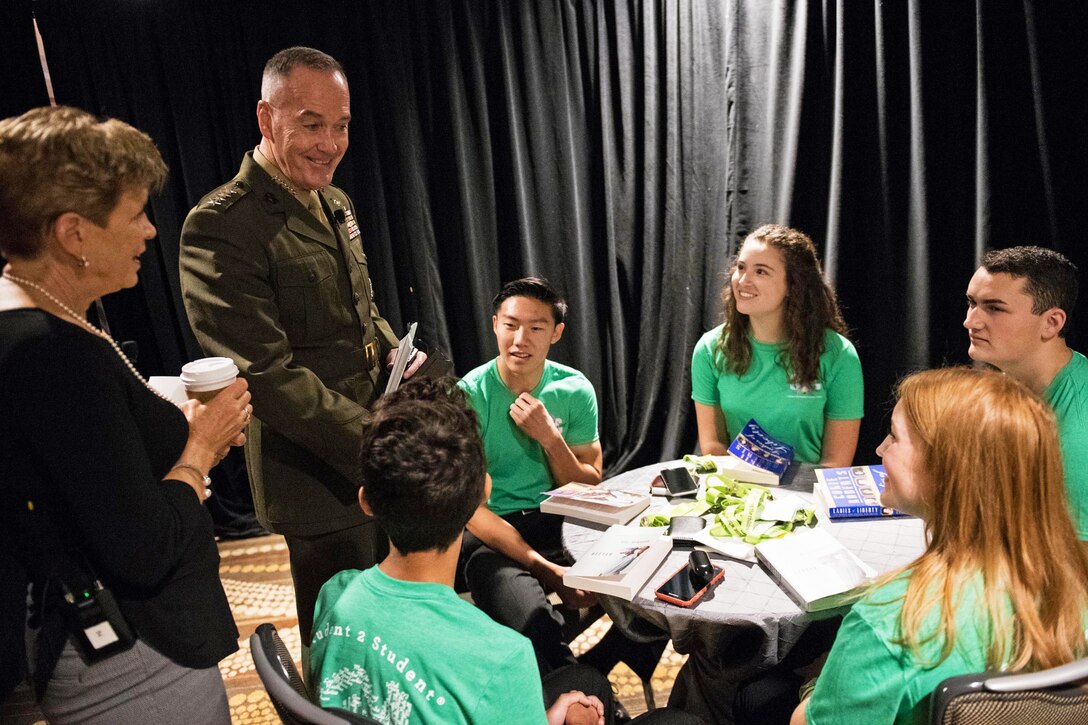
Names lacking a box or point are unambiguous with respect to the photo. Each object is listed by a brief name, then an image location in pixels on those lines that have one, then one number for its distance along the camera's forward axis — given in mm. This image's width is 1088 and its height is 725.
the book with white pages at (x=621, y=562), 1619
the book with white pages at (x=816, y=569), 1512
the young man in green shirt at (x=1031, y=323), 2008
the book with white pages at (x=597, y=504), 1952
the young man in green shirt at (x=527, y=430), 2192
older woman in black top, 999
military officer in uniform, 1778
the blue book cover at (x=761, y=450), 2133
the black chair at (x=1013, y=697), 934
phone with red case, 1562
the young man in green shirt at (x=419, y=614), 1088
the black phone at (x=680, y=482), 2078
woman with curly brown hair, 2488
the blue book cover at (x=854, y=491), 1882
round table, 1522
